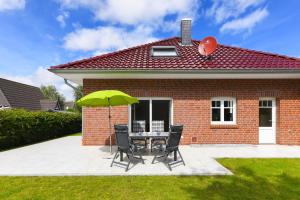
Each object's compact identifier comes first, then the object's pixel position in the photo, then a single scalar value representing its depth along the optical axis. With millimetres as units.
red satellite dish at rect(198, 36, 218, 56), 10875
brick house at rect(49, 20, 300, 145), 10023
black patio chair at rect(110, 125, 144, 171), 6297
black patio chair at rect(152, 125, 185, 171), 6355
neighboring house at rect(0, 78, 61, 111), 24031
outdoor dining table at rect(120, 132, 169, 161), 7516
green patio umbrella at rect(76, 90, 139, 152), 6720
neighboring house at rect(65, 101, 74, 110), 81888
